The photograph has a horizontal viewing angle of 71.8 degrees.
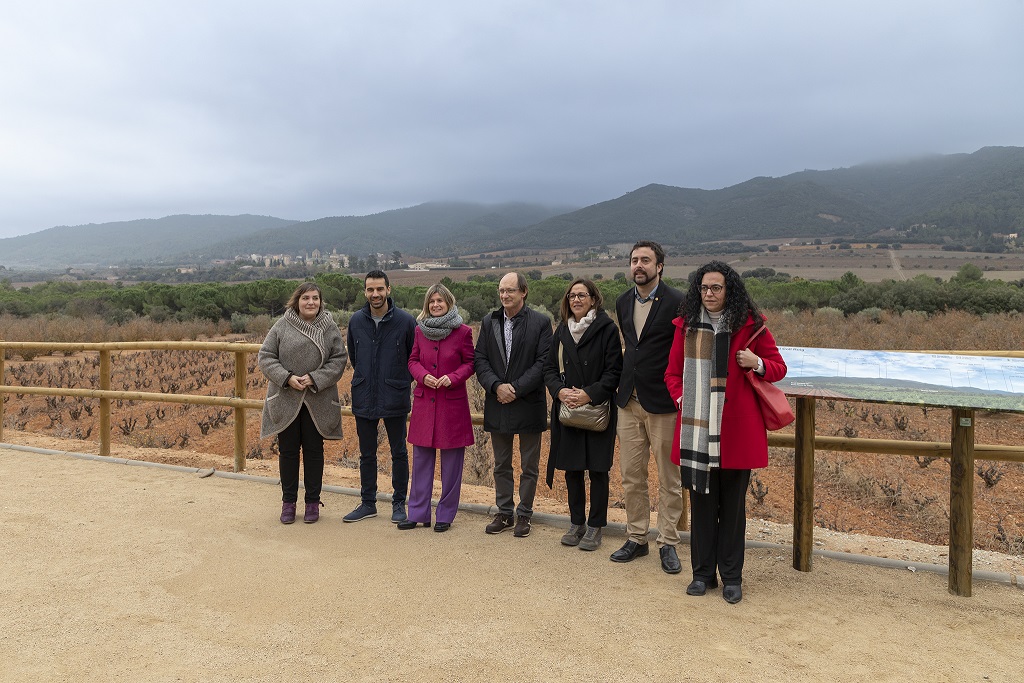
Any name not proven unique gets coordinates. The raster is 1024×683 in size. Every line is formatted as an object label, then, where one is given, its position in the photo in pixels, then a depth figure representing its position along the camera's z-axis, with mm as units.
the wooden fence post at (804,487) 4086
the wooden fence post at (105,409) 6922
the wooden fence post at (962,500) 3736
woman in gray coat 5008
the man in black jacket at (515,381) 4625
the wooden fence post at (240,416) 6352
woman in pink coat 4832
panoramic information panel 3473
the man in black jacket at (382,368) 5004
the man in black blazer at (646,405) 4164
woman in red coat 3732
